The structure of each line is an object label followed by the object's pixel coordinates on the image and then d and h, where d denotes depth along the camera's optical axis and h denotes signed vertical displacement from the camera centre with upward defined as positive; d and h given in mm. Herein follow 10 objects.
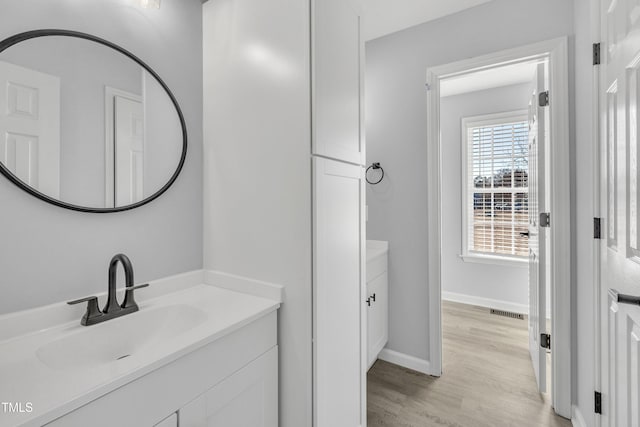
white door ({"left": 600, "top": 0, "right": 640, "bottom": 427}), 914 +11
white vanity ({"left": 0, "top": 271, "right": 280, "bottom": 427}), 670 -416
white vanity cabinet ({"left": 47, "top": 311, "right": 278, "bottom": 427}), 711 -518
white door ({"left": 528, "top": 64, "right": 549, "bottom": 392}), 1893 -97
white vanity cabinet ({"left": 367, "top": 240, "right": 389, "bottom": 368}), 1988 -608
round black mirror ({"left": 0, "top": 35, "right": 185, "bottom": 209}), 948 +350
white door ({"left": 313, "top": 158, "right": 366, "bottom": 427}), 1165 -361
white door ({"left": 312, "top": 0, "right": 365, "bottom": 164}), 1161 +604
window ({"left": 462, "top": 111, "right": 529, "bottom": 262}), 3484 +352
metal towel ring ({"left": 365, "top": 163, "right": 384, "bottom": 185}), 2389 +345
